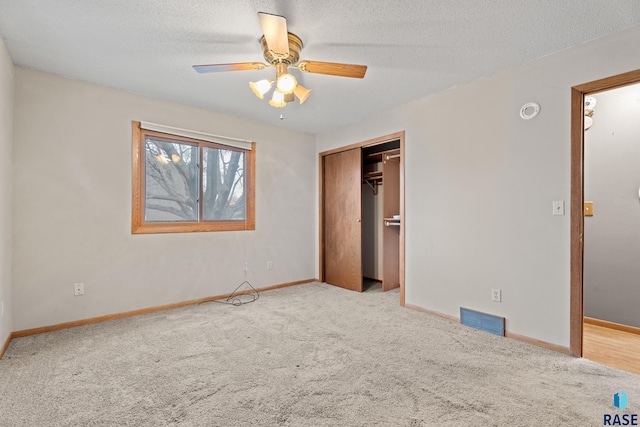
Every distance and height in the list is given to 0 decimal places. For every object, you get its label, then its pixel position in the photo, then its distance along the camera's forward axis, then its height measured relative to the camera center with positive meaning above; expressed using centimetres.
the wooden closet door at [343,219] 421 -14
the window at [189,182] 328 +34
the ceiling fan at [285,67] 198 +98
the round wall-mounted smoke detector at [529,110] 243 +81
